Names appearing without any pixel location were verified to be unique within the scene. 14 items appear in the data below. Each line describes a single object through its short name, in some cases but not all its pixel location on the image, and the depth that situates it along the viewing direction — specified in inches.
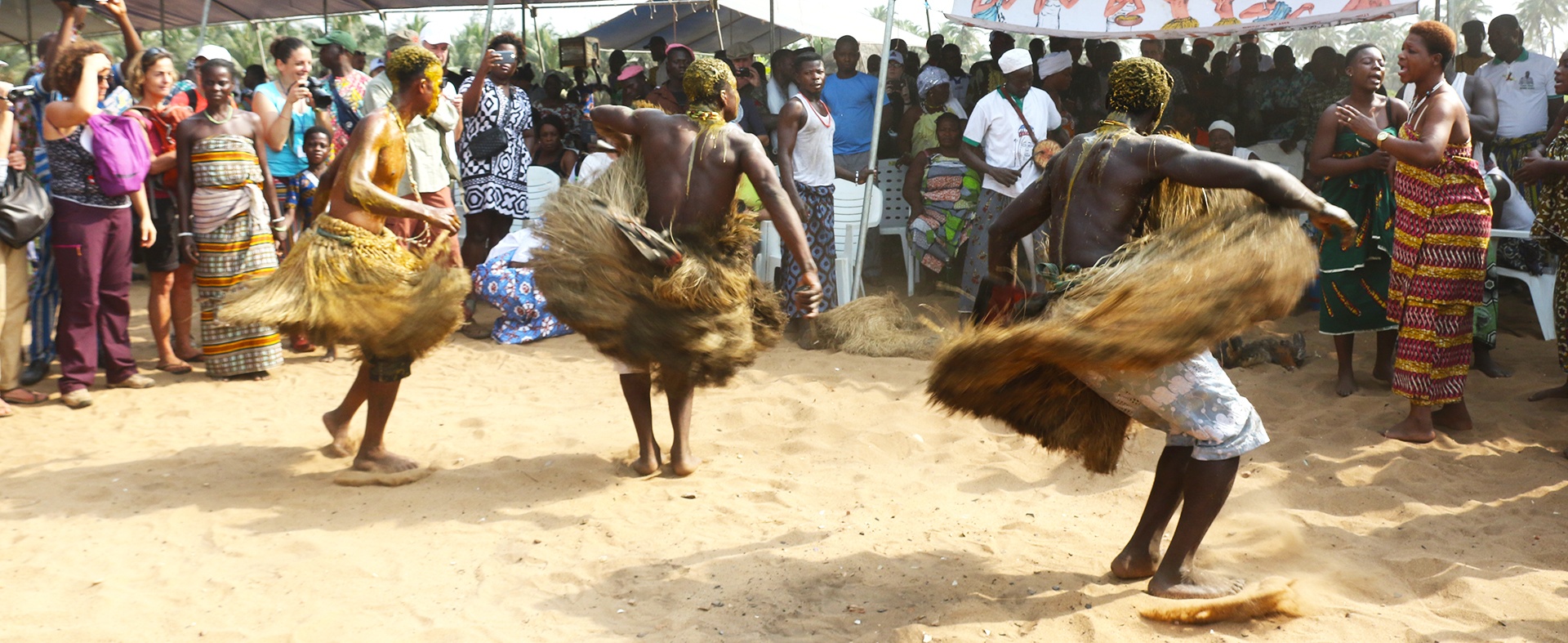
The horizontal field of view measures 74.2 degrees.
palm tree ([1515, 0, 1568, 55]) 1469.0
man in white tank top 287.0
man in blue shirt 339.6
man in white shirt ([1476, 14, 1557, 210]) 291.9
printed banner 297.3
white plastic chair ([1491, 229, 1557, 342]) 258.5
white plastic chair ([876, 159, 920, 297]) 362.0
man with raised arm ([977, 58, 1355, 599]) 120.5
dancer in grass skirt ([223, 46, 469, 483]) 164.9
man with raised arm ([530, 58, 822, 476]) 153.0
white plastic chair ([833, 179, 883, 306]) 326.6
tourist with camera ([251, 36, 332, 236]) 255.6
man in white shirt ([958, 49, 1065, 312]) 290.4
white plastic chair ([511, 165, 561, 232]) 337.7
